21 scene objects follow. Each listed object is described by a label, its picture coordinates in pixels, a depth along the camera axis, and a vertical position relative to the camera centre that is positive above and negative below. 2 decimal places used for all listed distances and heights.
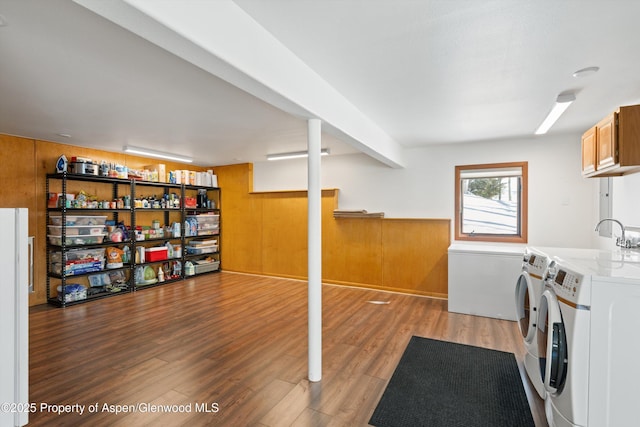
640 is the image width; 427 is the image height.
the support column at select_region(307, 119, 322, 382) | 2.58 -0.36
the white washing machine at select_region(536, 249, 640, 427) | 1.59 -0.72
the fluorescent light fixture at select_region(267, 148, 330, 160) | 5.28 +1.00
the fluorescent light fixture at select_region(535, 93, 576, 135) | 2.84 +1.00
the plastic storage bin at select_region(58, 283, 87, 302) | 4.57 -1.20
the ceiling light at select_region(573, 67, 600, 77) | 2.34 +1.06
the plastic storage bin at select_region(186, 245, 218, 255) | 6.49 -0.81
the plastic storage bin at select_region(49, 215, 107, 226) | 4.65 -0.13
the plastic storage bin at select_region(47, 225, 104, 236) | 4.61 -0.28
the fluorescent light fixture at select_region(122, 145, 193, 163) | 5.00 +0.99
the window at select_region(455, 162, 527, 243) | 4.71 +0.15
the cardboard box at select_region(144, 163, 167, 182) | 5.86 +0.80
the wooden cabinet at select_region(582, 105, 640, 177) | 2.25 +0.53
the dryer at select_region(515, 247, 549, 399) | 2.30 -0.76
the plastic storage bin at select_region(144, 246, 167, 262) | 5.70 -0.78
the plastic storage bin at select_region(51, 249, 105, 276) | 4.62 -0.76
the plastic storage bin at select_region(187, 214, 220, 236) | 6.51 -0.28
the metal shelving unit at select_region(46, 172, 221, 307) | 4.58 -0.12
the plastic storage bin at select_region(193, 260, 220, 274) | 6.54 -1.16
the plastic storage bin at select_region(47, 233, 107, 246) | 4.59 -0.43
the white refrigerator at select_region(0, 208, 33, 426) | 1.32 -0.46
